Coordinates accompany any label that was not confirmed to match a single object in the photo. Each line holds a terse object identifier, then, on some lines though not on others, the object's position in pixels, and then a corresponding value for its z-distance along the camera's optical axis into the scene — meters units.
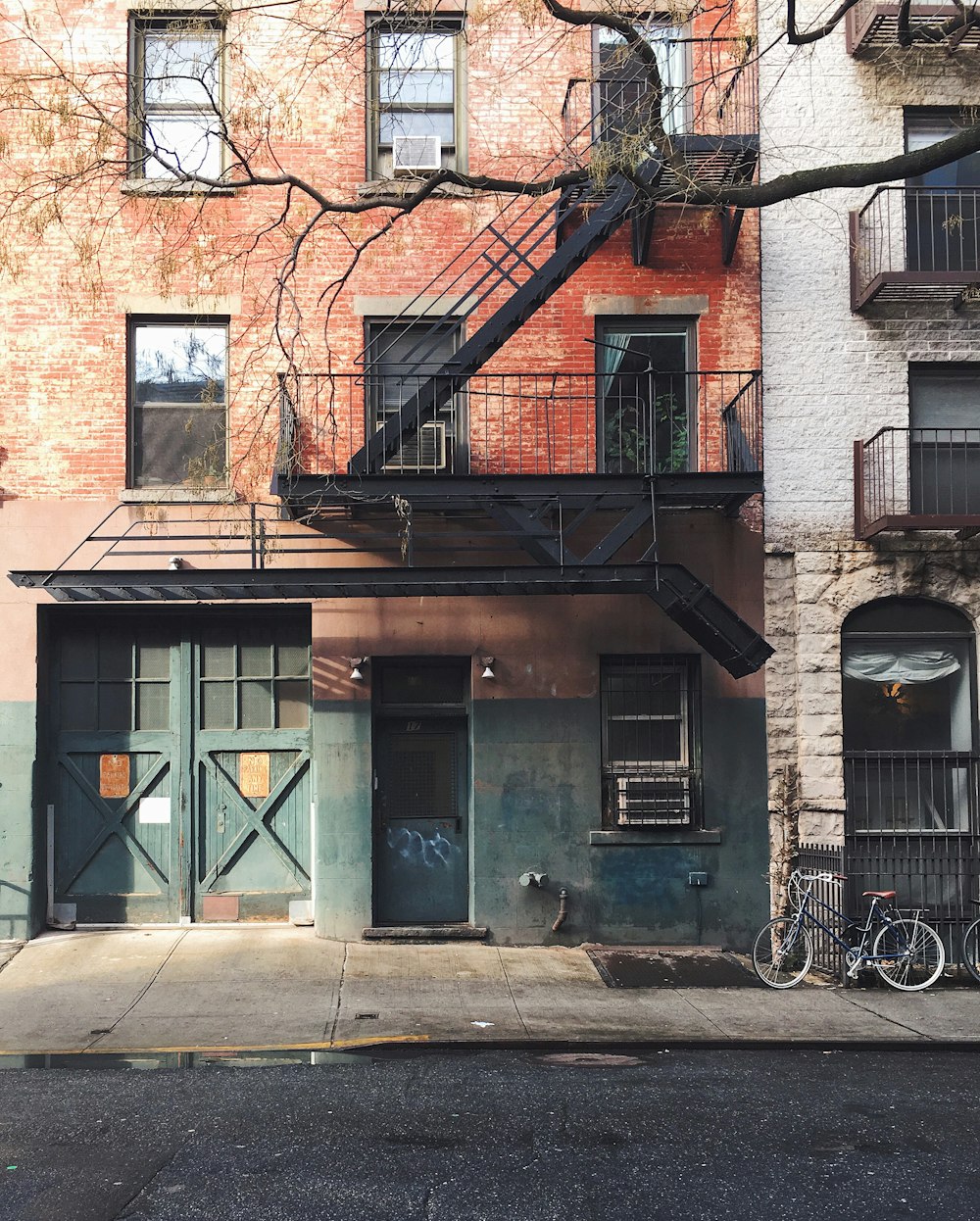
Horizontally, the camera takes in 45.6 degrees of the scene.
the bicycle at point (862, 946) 11.02
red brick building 12.25
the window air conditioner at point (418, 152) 12.71
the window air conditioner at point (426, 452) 12.62
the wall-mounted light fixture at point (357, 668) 12.23
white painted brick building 12.52
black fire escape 11.20
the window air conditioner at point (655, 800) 12.28
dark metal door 12.42
